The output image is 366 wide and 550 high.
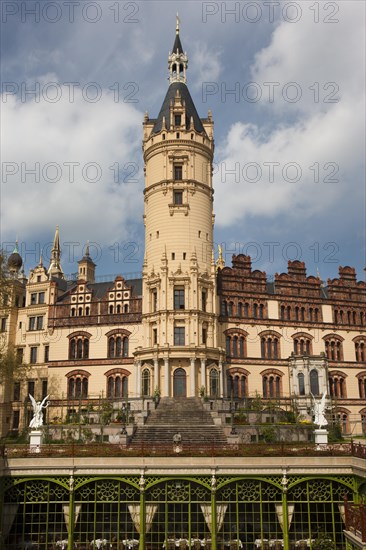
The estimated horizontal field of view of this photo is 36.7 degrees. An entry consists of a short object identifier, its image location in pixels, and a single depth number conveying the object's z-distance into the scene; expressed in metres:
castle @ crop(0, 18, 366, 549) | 53.56
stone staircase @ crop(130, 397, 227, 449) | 38.50
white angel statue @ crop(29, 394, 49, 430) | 31.75
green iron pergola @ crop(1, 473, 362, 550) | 24.52
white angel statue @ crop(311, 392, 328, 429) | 30.98
